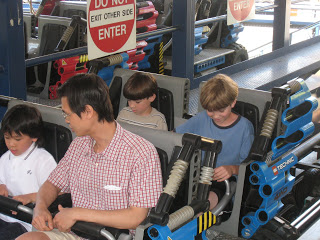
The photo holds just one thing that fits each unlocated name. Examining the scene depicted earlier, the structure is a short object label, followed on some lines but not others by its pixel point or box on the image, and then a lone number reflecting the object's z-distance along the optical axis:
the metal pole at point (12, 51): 3.58
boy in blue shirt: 2.88
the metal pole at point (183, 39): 5.21
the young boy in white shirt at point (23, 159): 2.54
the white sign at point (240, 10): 5.66
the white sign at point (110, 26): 3.94
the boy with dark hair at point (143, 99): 3.23
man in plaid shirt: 2.13
